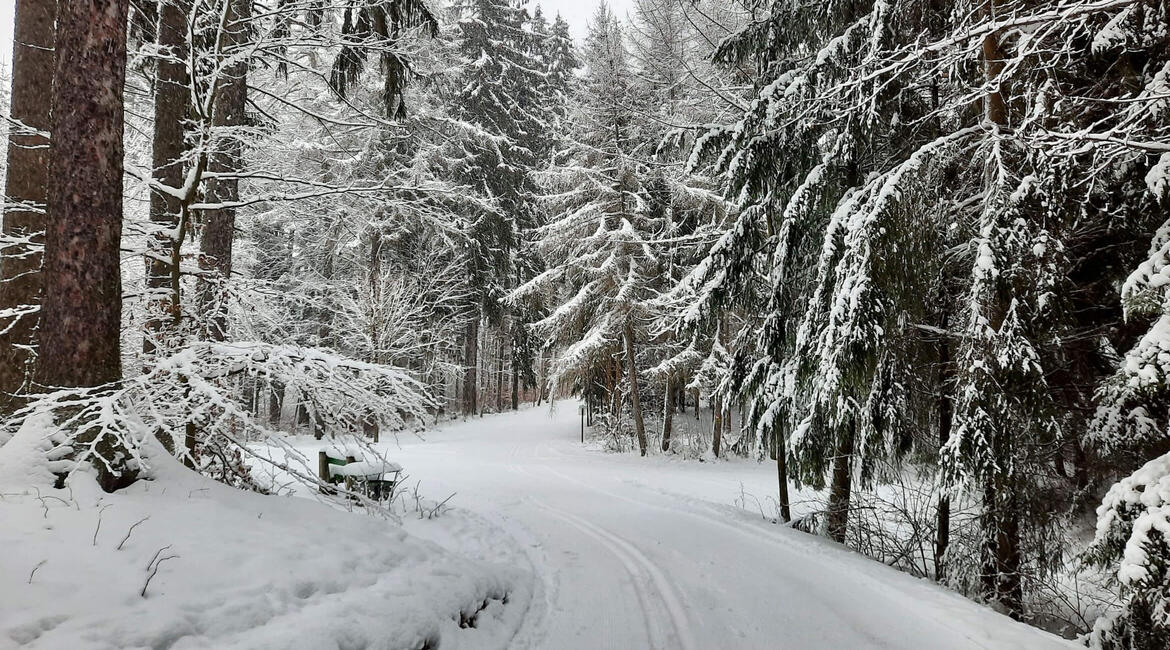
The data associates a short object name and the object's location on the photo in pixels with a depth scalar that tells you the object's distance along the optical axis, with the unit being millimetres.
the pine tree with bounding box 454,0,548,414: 21281
